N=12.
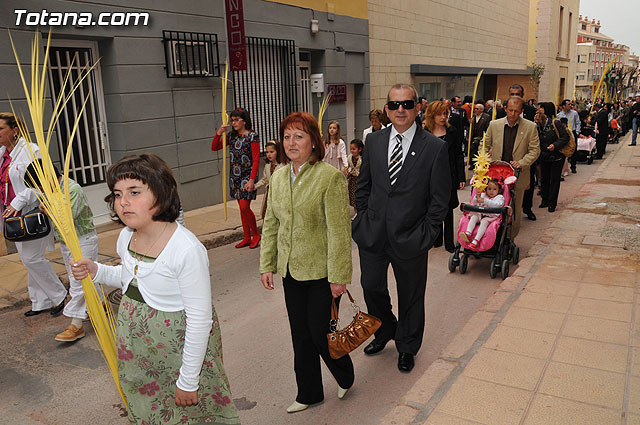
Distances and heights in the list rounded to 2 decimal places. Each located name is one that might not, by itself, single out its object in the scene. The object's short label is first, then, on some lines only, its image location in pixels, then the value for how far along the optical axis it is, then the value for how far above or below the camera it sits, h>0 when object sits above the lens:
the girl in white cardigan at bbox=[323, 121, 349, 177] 8.86 -0.80
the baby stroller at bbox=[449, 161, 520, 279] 6.34 -1.73
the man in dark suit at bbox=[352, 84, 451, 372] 3.91 -0.81
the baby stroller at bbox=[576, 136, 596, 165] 16.27 -1.66
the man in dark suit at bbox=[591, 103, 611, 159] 17.88 -1.26
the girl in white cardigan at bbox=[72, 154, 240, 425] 2.29 -0.88
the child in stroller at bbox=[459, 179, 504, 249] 6.38 -1.39
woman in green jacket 3.37 -0.83
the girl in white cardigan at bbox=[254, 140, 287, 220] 7.23 -0.83
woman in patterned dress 7.62 -0.82
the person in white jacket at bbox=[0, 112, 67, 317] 4.99 -0.94
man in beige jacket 7.62 -0.67
